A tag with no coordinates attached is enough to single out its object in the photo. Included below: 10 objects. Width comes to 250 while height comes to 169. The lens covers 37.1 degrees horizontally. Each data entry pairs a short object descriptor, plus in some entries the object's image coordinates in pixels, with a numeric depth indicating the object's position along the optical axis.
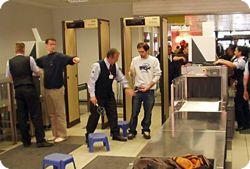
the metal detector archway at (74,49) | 6.64
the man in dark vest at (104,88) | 5.36
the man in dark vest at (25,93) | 5.38
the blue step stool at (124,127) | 5.95
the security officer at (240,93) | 6.07
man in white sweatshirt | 5.72
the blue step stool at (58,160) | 4.07
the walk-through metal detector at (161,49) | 6.48
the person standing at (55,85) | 5.64
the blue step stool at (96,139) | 5.11
